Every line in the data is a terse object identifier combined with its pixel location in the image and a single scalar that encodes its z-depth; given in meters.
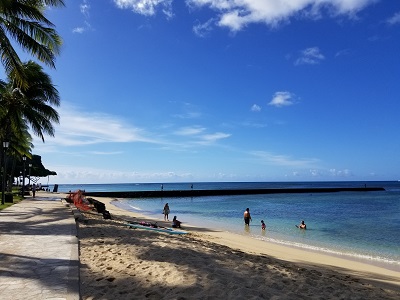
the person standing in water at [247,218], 24.11
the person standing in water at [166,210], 26.17
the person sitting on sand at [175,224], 19.97
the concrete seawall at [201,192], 71.94
